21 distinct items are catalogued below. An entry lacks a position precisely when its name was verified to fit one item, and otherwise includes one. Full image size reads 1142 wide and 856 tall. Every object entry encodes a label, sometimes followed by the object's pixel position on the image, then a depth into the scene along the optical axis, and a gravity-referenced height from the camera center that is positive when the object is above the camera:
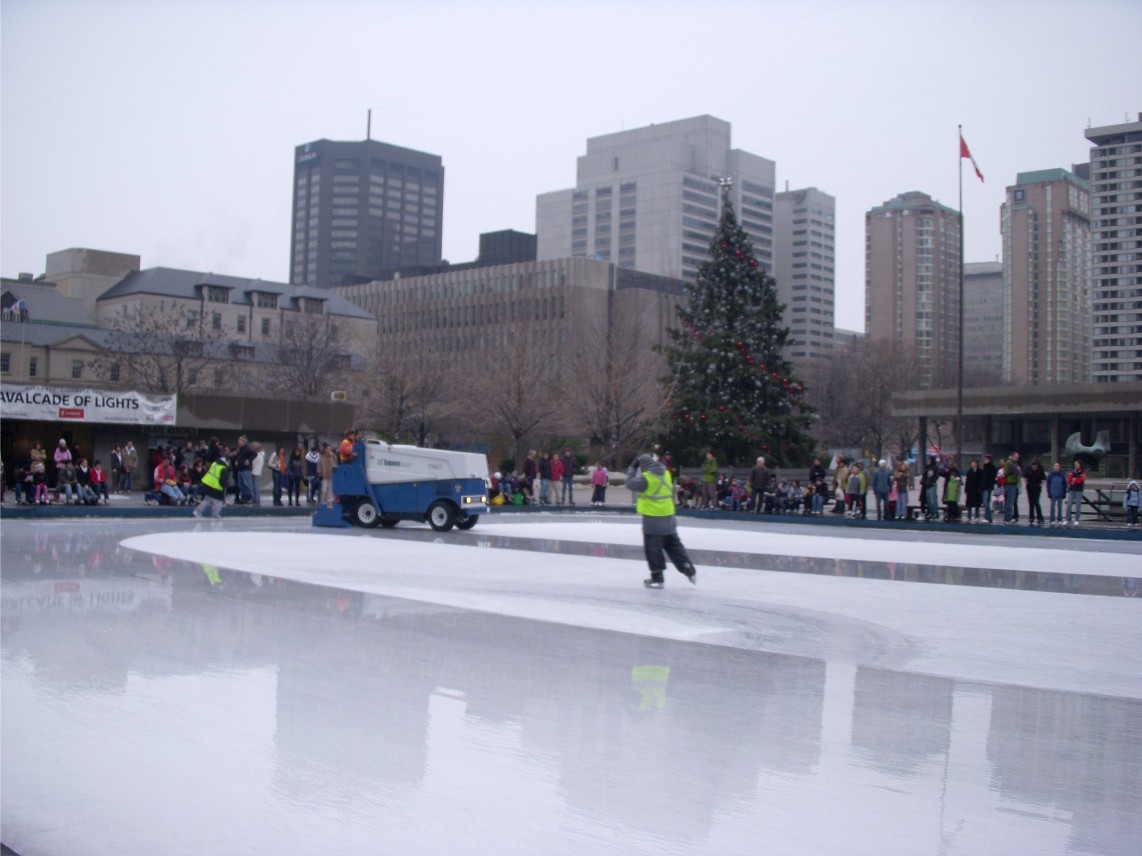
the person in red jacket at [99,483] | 28.15 -0.90
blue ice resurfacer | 22.59 -0.63
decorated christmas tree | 41.09 +3.53
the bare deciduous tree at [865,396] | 84.62 +5.51
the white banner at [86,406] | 31.89 +1.22
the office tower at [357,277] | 149.36 +24.05
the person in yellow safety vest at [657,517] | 12.91 -0.64
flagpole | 37.99 +1.66
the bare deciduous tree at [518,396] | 61.75 +3.54
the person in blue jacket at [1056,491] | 26.25 -0.42
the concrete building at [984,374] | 106.38 +9.54
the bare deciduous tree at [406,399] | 67.06 +3.42
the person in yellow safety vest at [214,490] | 23.53 -0.89
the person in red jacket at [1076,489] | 25.81 -0.36
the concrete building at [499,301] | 107.83 +16.58
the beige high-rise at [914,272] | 191.62 +34.03
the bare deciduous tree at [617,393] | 60.59 +3.74
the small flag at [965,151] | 38.19 +10.93
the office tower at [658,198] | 174.50 +43.41
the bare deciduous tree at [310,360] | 64.79 +5.54
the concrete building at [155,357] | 33.34 +5.61
